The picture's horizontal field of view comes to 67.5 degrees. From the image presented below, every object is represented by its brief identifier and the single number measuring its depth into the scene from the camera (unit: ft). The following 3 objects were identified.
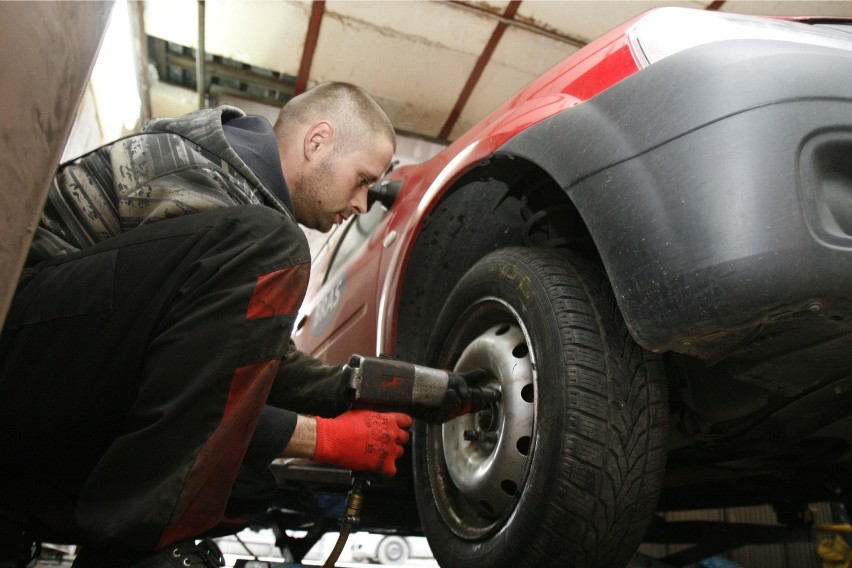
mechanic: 2.88
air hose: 4.35
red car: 2.56
